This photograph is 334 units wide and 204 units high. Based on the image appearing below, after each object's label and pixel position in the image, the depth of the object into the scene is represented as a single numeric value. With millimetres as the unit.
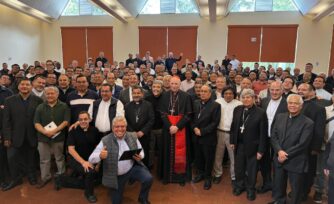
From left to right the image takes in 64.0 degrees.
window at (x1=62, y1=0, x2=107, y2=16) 13016
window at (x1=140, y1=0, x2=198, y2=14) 12352
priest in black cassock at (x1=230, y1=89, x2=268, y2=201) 3283
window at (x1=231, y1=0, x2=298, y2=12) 11602
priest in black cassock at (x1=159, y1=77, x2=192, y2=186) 3832
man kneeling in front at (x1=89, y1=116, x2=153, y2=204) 3029
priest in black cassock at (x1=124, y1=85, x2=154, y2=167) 3748
